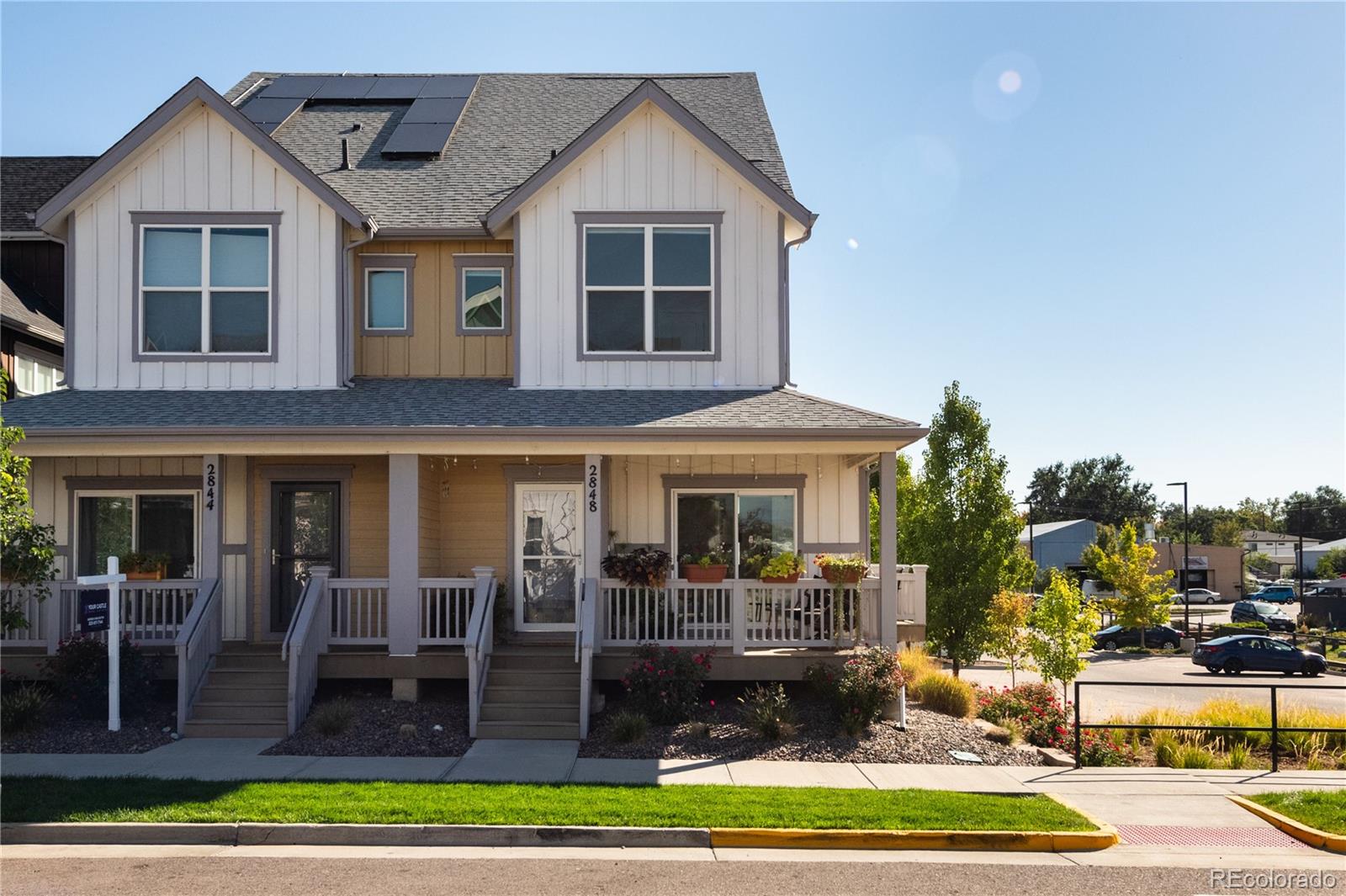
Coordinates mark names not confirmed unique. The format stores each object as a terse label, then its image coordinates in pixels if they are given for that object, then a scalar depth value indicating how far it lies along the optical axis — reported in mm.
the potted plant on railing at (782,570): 13977
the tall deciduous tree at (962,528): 21906
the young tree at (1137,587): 41062
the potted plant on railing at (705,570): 14086
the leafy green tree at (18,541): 11875
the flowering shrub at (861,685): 12828
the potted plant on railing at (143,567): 14805
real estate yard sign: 12562
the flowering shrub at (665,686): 12875
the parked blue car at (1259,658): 33594
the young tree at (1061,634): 15312
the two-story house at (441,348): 15320
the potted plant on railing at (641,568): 13664
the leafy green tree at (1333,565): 89062
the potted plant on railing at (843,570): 13656
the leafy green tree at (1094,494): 121750
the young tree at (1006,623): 21188
